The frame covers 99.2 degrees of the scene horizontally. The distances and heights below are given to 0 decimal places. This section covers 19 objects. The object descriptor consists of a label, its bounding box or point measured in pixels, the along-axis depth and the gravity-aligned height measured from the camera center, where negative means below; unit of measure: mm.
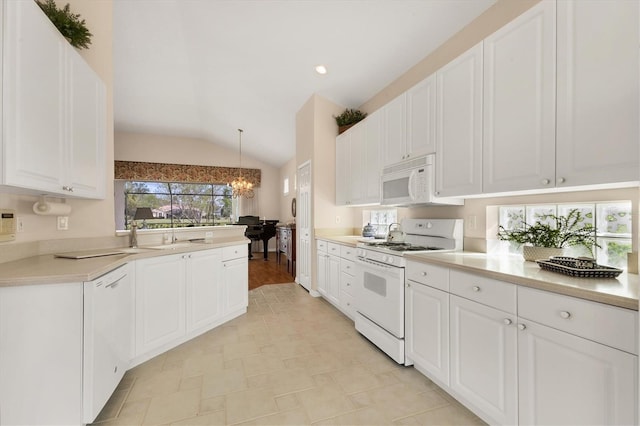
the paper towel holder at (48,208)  1962 +31
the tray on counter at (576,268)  1280 -276
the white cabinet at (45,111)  1366 +623
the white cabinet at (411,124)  2334 +845
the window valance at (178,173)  7617 +1195
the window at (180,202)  7992 +338
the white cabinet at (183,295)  2268 -805
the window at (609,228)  1503 -83
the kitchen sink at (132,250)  2279 -328
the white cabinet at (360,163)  3174 +650
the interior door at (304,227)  4316 -235
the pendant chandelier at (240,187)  7344 +702
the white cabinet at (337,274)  3158 -791
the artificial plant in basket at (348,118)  4000 +1401
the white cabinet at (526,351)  1037 -667
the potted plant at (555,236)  1658 -147
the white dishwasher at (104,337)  1494 -777
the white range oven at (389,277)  2244 -586
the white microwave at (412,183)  2326 +273
